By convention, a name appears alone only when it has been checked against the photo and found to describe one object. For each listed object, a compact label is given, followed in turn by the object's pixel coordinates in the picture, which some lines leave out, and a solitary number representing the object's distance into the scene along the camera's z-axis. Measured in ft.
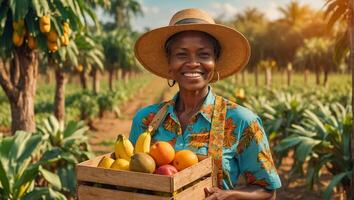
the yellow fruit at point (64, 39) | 18.87
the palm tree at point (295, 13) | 173.58
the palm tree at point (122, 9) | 164.25
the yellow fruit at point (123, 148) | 6.79
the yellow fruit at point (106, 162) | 6.49
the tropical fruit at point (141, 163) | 5.89
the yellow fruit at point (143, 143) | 6.72
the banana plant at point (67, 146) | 18.94
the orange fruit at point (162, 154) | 6.21
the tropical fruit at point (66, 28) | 18.98
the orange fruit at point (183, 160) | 6.19
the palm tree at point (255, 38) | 130.93
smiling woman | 6.92
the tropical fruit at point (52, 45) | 18.21
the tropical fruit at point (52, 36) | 18.13
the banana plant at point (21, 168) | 15.23
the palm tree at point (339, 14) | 19.90
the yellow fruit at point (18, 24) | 17.67
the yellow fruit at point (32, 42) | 18.28
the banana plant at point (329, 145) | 18.70
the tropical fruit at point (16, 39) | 17.89
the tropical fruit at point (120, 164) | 6.25
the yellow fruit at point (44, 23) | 17.36
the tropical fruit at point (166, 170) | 5.94
